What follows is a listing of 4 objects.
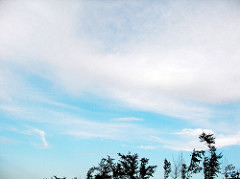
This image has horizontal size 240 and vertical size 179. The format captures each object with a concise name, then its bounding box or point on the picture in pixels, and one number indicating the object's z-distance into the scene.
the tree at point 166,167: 50.17
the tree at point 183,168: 39.48
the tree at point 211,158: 37.59
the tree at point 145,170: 37.75
